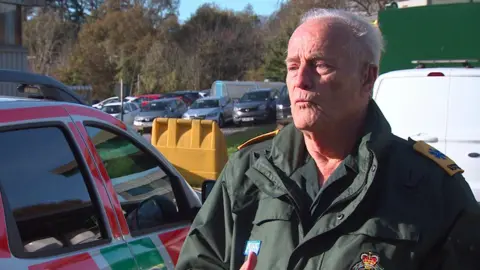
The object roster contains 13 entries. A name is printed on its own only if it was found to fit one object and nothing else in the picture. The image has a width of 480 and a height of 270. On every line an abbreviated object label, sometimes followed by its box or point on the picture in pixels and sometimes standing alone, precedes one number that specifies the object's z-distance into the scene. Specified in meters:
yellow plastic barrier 10.83
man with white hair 1.85
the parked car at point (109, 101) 38.10
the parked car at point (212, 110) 30.11
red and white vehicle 2.61
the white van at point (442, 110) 6.00
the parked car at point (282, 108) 27.45
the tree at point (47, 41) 51.88
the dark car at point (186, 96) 40.25
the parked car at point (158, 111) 30.08
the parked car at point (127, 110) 32.00
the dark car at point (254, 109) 31.05
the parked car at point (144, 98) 39.32
